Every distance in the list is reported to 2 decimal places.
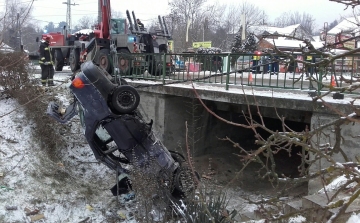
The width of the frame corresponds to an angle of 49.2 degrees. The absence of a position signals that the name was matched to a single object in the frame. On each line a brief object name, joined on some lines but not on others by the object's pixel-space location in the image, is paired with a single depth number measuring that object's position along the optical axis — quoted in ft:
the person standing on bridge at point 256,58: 20.35
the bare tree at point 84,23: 194.18
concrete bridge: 20.57
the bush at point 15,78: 29.71
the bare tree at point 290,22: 237.51
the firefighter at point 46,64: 35.94
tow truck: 31.87
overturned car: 17.11
